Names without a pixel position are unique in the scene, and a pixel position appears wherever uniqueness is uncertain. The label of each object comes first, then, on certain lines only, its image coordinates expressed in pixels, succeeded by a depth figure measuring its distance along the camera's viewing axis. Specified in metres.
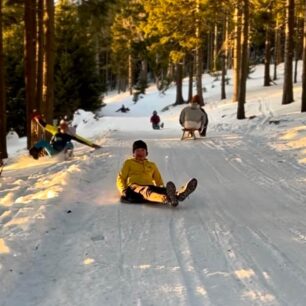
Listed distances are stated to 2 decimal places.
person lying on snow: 14.50
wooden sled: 17.83
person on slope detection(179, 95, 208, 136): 17.92
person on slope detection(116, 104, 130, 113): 48.41
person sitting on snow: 7.77
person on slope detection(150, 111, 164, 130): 26.08
